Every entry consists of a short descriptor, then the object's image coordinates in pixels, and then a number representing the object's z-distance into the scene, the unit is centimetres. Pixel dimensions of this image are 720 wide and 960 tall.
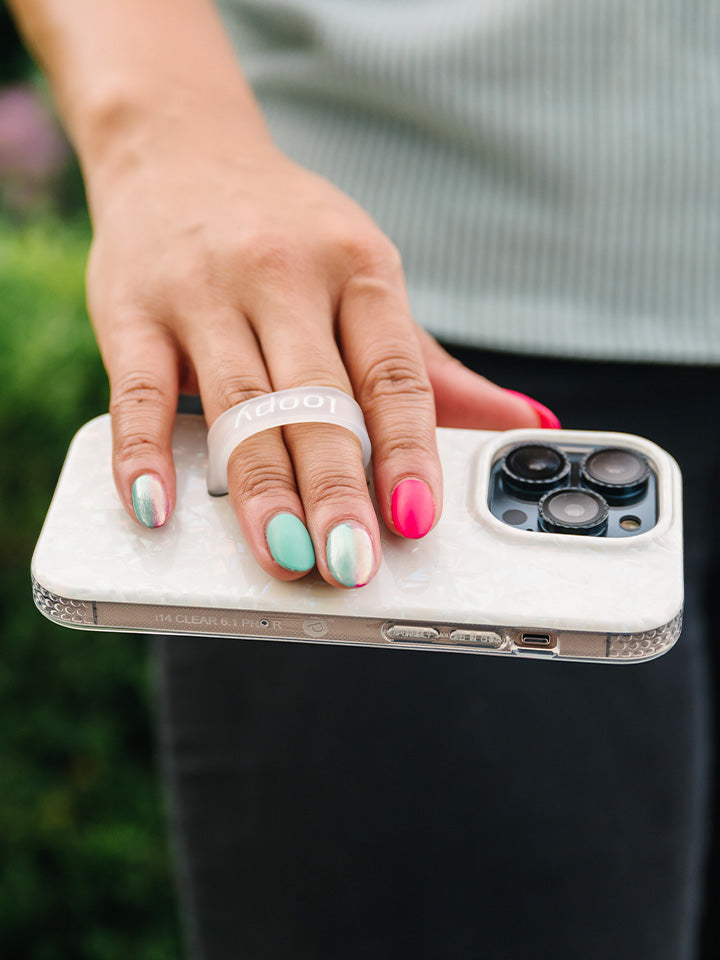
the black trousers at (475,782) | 81
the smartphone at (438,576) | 62
